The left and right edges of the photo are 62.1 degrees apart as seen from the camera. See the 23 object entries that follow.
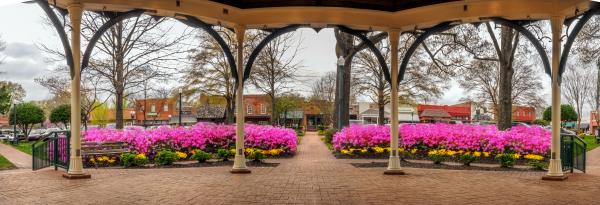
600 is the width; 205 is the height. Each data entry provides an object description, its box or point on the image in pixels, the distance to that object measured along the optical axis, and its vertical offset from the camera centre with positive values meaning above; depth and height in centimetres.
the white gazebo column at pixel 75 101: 898 +20
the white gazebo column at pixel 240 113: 1091 -1
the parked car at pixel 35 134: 3990 -181
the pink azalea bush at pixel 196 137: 1416 -75
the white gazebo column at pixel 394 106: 1087 +14
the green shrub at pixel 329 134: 2488 -110
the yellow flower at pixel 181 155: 1395 -120
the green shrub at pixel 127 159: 1269 -119
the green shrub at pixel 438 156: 1352 -120
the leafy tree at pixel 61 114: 4113 -12
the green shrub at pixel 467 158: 1304 -120
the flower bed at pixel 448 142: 1396 -90
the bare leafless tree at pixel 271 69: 2822 +255
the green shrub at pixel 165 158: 1313 -120
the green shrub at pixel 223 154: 1384 -116
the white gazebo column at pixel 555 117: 975 -10
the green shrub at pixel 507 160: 1264 -122
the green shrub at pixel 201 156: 1329 -117
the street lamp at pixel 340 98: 2189 +64
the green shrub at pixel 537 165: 1225 -136
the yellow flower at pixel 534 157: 1350 -122
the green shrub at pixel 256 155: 1381 -119
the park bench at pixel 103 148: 1275 -95
